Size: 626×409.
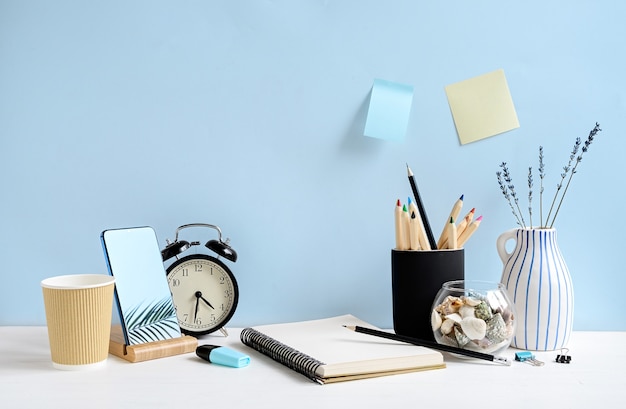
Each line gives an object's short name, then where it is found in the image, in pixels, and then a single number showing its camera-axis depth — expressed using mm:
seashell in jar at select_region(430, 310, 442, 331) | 968
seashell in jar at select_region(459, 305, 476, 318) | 949
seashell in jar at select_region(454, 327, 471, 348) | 947
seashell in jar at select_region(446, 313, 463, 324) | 950
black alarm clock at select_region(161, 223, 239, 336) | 1088
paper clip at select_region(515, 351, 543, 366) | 950
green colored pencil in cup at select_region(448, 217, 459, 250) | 1055
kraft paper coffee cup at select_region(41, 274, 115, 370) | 897
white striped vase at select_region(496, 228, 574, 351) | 1023
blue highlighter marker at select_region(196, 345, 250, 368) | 930
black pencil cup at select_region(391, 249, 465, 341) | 1037
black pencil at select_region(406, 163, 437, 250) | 1083
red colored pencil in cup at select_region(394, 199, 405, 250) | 1057
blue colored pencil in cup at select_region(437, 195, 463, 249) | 1088
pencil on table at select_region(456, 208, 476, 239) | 1093
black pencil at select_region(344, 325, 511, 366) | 927
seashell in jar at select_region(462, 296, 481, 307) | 954
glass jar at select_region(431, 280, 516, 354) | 940
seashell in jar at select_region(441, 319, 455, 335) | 955
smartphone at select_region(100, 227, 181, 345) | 980
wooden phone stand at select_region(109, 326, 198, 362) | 952
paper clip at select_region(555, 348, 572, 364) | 960
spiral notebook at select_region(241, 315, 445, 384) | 865
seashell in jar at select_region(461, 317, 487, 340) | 934
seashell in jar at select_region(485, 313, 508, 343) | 938
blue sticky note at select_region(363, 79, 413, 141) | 1187
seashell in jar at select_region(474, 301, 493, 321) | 943
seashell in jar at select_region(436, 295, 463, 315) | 965
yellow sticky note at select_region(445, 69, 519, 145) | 1203
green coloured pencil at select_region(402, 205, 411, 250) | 1055
